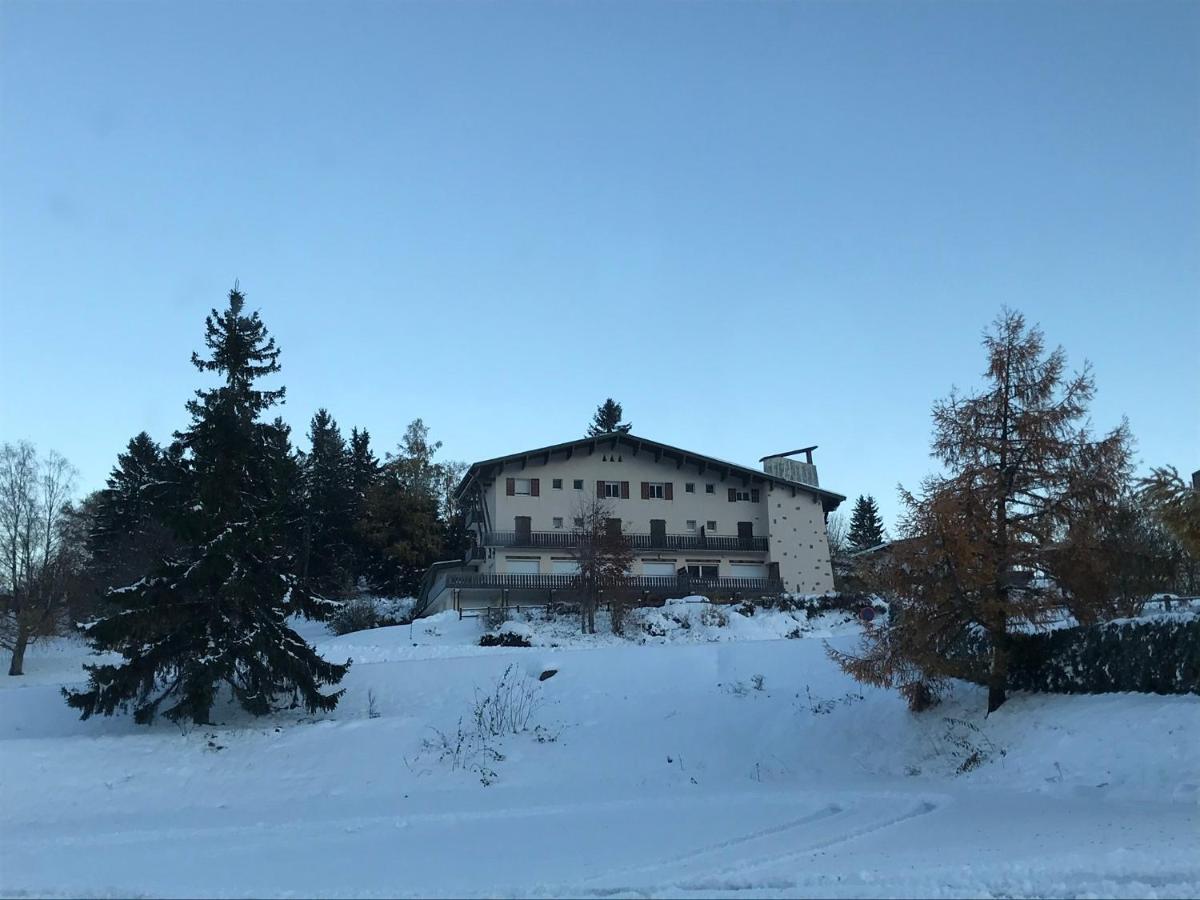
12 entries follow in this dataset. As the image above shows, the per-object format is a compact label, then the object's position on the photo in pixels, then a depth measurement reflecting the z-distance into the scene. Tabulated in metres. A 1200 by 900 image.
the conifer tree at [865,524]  88.69
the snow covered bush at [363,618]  42.53
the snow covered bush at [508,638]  35.34
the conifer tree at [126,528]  45.71
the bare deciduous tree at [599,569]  39.06
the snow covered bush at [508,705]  22.27
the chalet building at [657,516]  50.47
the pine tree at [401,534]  58.34
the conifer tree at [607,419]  86.12
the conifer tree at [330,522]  61.34
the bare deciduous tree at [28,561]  41.81
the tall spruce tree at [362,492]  60.94
